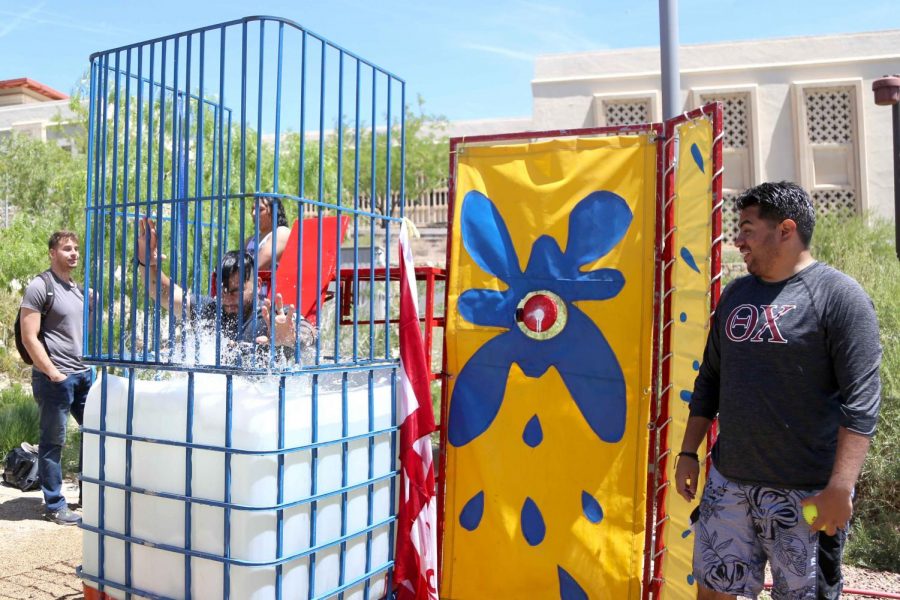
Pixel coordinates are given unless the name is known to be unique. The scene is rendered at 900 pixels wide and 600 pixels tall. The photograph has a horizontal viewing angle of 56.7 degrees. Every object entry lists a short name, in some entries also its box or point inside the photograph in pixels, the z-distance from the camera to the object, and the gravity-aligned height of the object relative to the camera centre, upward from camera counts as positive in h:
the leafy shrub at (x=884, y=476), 4.69 -0.91
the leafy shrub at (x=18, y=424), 6.93 -0.81
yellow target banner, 3.46 -0.17
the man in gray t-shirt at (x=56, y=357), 5.35 -0.19
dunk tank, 2.92 -0.25
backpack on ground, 6.15 -1.05
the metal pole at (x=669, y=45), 4.70 +1.60
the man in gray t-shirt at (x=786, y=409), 2.47 -0.25
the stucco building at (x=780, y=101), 22.08 +6.20
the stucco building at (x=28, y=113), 26.59 +7.22
